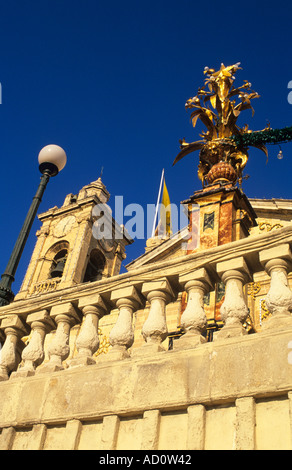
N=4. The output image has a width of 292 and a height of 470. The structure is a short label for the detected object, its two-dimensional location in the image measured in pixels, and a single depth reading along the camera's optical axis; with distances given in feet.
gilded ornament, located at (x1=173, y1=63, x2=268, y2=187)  32.04
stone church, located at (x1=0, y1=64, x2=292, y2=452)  11.51
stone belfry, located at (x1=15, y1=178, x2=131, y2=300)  108.37
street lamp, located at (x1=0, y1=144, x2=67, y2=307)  25.52
